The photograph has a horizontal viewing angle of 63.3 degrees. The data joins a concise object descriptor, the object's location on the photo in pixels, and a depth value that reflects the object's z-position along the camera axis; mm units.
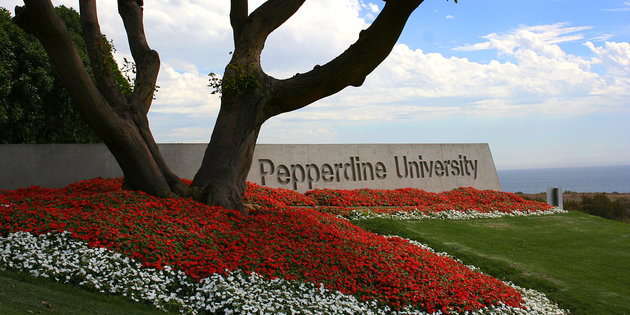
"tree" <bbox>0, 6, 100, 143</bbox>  12328
